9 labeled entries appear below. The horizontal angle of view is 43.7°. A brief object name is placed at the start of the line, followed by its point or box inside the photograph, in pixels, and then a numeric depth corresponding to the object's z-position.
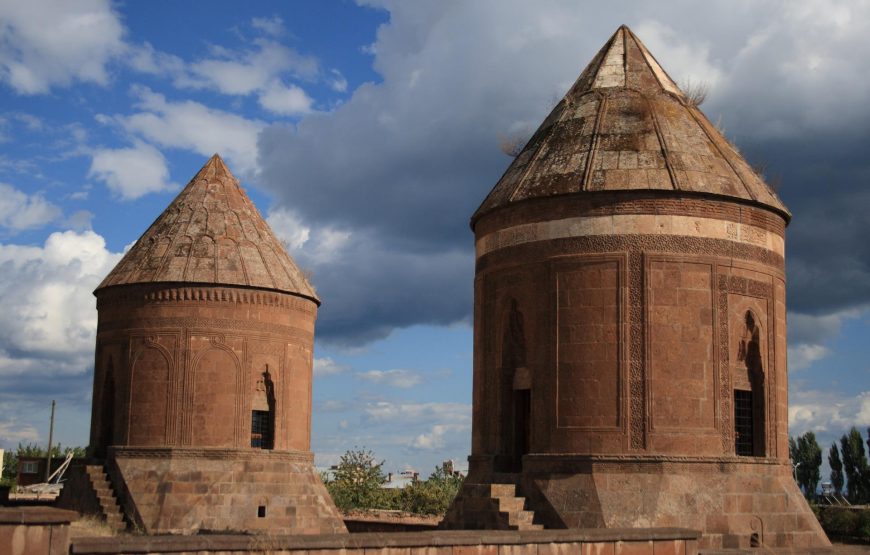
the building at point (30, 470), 45.84
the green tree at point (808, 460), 59.97
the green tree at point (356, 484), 36.22
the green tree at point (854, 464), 56.28
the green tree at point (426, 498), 34.34
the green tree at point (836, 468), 57.75
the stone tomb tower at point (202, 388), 25.22
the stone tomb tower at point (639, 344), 16.55
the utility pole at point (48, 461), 43.73
